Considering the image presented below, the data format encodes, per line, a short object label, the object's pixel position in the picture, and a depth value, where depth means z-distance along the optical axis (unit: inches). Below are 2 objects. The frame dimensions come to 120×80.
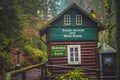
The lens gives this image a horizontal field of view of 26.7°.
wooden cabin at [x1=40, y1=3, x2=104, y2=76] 835.4
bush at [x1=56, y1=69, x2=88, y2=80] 592.1
